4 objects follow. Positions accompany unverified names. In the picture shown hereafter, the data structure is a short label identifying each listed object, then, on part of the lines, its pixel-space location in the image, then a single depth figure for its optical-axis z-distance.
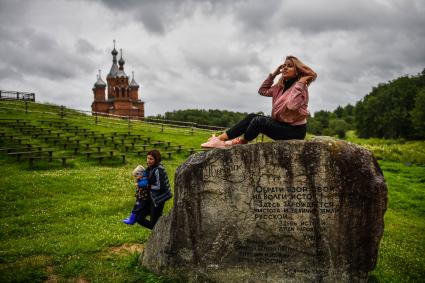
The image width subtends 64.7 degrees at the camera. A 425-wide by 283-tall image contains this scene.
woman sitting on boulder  6.48
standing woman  7.77
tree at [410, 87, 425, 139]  69.81
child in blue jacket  7.84
